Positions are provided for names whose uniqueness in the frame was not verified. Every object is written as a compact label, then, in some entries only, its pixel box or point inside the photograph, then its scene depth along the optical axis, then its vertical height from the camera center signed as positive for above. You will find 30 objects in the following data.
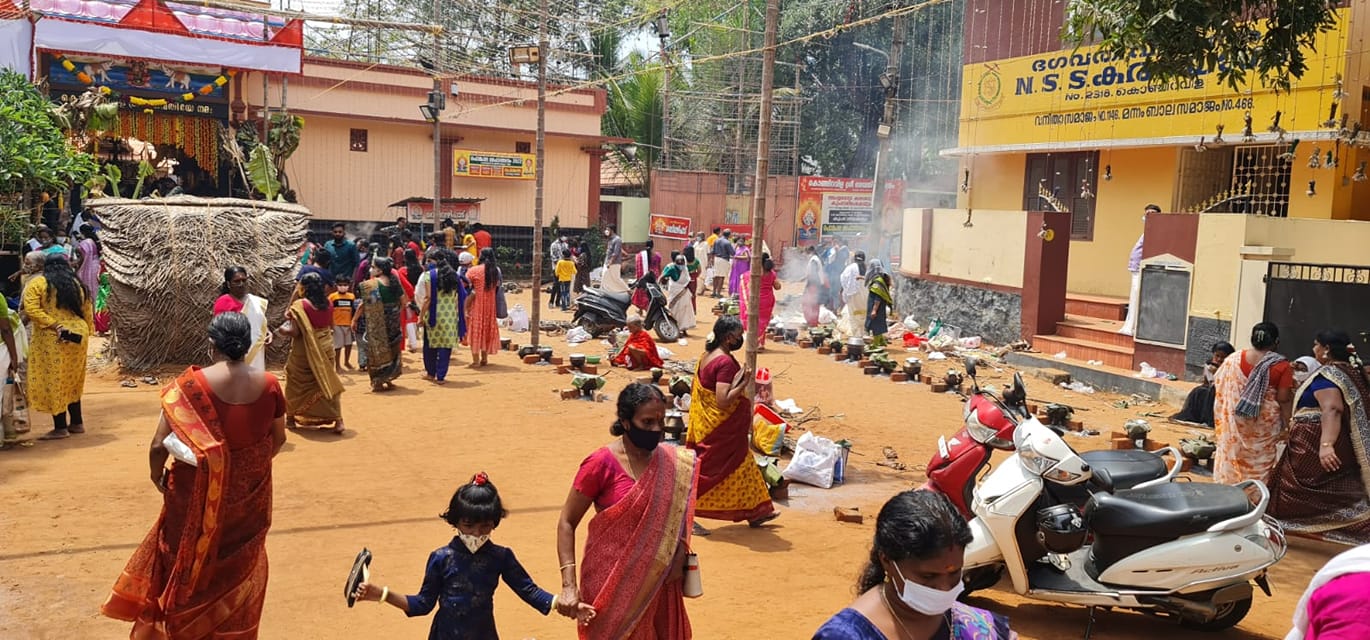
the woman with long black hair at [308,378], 9.77 -1.58
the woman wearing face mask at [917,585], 2.40 -0.80
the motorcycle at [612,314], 17.73 -1.54
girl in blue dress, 3.87 -1.31
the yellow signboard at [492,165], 26.70 +1.28
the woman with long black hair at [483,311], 13.92 -1.27
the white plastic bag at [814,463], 8.82 -1.93
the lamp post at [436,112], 19.39 +1.84
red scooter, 5.73 -1.21
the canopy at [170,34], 19.84 +3.24
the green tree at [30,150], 10.76 +0.48
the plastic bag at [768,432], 9.34 -1.78
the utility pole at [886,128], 26.34 +2.54
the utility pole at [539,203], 14.35 +0.21
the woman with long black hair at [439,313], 12.72 -1.19
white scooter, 5.29 -1.48
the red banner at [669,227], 31.56 -0.10
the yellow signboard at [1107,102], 15.91 +2.45
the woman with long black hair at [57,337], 8.91 -1.19
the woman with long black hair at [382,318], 11.80 -1.19
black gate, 11.37 -0.55
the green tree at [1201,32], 7.63 +1.60
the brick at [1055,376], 14.66 -1.90
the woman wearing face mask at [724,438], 7.16 -1.45
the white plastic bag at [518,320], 18.41 -1.77
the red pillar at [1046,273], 16.95 -0.52
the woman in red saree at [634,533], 3.84 -1.13
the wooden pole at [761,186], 9.27 +0.37
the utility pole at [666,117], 28.96 +3.09
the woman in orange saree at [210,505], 4.18 -1.21
